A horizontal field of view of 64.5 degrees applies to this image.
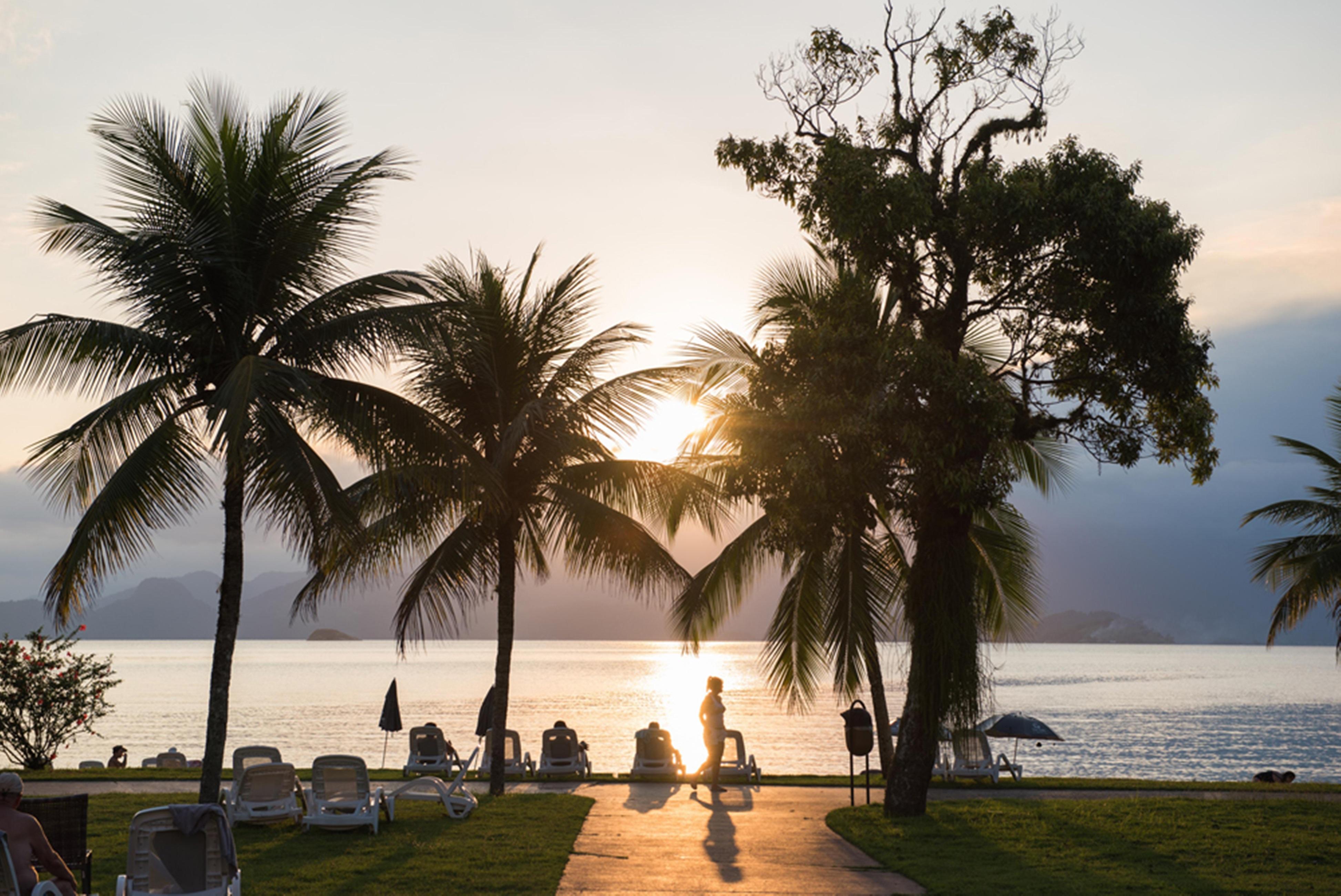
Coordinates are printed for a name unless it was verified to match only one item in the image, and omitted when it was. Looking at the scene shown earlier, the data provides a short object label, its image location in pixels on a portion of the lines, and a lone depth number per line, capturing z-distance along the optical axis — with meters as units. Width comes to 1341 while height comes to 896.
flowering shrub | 19.03
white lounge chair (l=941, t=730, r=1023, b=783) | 18.00
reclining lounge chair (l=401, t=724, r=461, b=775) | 18.48
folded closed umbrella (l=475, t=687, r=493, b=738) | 18.67
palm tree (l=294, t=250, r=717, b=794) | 15.60
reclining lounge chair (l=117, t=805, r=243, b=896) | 7.65
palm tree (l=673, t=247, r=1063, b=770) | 12.58
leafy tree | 12.34
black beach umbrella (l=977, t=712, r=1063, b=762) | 20.50
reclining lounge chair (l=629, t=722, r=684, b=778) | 17.91
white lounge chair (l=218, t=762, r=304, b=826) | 12.38
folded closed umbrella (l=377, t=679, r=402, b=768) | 19.38
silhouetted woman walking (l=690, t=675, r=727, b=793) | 16.25
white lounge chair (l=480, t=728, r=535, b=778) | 18.53
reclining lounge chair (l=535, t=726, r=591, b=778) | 18.20
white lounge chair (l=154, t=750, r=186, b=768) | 21.92
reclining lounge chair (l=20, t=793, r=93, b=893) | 8.41
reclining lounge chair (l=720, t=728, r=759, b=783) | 17.20
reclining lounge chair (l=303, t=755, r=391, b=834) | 12.03
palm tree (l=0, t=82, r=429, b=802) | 10.86
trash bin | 13.95
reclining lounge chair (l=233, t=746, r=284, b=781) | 13.33
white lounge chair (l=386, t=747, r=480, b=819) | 13.26
